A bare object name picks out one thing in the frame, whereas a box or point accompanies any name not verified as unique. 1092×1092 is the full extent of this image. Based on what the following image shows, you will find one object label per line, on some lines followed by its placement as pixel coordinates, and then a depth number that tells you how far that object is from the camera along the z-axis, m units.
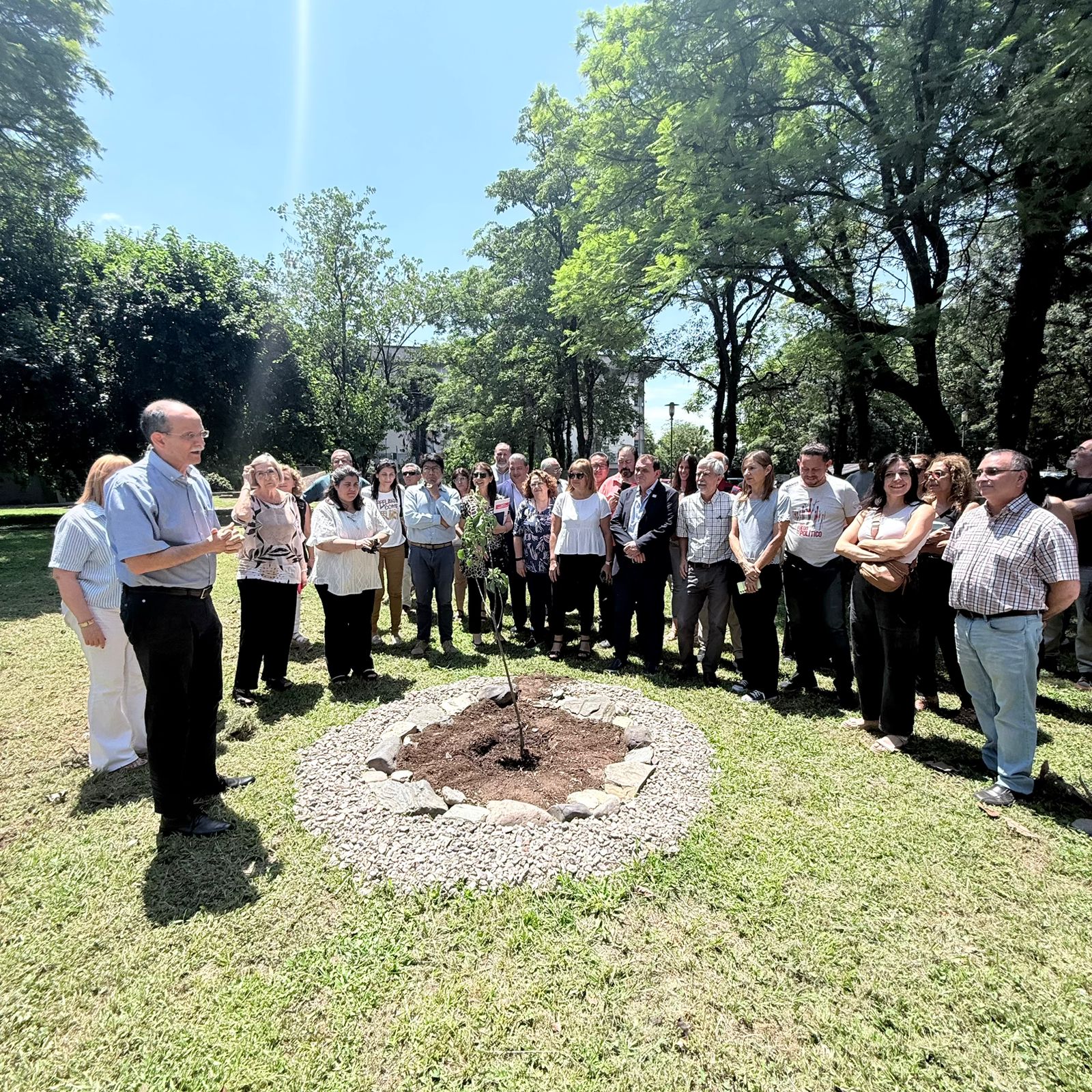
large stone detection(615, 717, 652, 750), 4.18
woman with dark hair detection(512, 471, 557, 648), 6.49
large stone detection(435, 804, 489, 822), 3.27
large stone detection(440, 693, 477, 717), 4.71
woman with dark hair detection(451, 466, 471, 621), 7.68
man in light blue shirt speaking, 2.94
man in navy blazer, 5.54
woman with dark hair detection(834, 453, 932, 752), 3.88
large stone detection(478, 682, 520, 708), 4.83
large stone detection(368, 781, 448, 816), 3.38
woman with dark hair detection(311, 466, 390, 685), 5.26
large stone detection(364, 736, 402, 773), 3.93
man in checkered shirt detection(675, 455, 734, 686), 5.23
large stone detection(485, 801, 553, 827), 3.23
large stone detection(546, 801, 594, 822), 3.29
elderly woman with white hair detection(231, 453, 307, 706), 4.93
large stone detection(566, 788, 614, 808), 3.40
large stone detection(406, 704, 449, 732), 4.50
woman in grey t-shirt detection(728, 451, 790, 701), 4.88
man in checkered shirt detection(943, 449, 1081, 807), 3.24
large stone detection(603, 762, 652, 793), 3.64
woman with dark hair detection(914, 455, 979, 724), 4.33
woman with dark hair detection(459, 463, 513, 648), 4.95
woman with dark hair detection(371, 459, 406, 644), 6.75
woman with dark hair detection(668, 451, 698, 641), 6.07
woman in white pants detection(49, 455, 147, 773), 3.75
